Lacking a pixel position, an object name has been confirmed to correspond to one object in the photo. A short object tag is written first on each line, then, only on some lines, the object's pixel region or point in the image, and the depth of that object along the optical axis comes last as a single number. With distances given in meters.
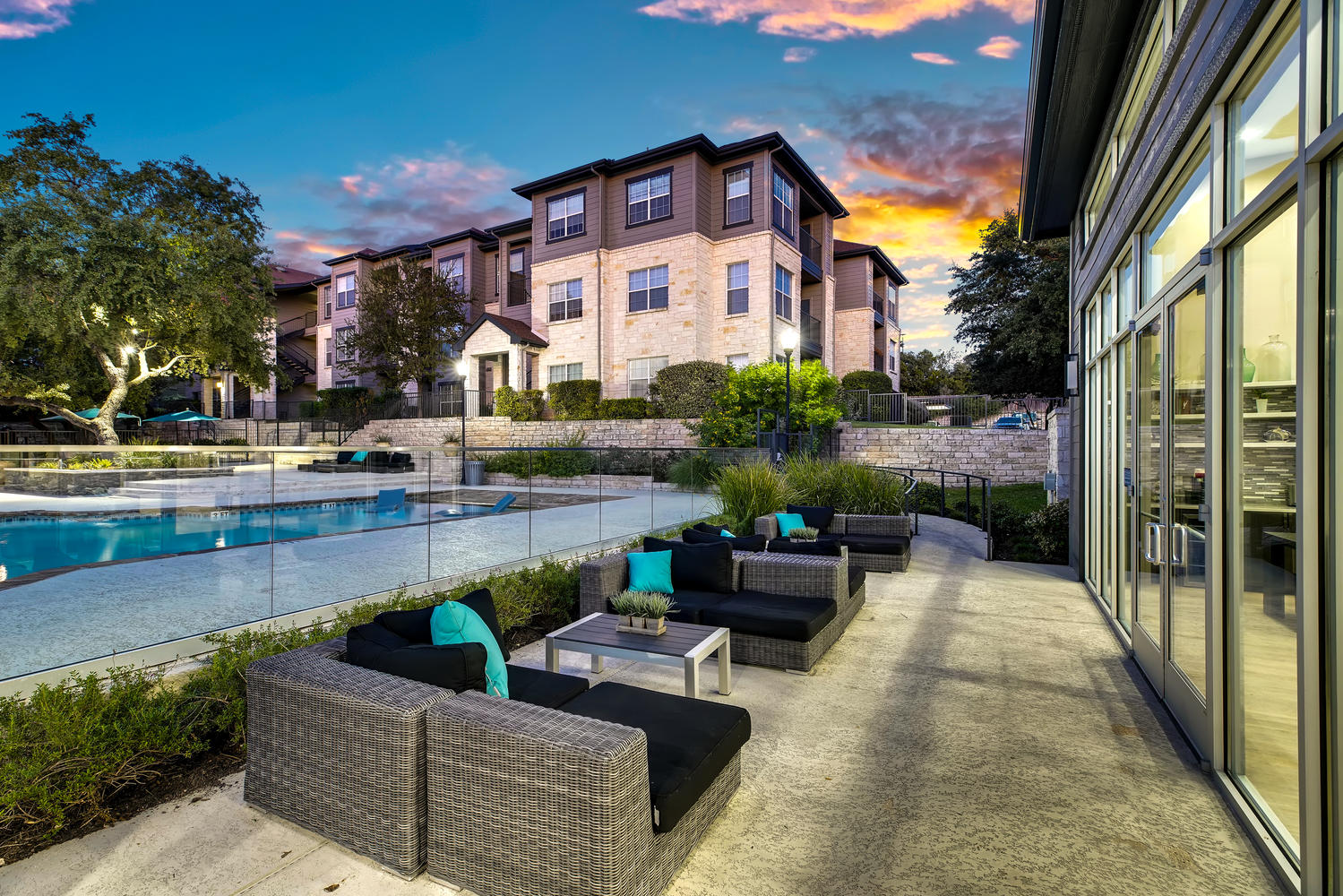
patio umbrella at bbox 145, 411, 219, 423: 24.42
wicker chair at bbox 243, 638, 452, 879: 2.28
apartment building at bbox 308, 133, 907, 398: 20.38
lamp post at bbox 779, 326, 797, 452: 11.84
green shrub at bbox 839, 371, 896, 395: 24.91
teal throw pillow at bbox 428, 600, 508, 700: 2.84
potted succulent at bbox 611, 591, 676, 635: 4.01
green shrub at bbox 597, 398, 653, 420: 19.94
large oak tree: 15.12
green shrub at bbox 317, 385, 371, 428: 27.11
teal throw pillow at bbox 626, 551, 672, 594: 5.05
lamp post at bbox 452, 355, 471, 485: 21.22
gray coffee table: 3.66
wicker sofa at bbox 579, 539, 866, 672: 4.48
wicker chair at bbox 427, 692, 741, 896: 1.96
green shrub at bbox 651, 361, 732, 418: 18.91
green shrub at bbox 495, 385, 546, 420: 21.78
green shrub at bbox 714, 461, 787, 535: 8.82
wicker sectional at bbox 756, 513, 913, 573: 7.74
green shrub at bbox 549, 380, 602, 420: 20.98
